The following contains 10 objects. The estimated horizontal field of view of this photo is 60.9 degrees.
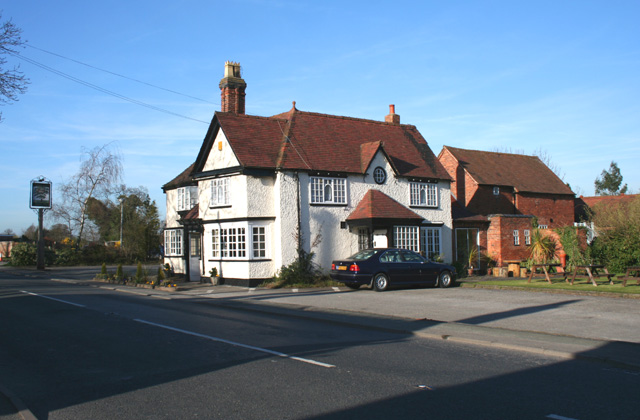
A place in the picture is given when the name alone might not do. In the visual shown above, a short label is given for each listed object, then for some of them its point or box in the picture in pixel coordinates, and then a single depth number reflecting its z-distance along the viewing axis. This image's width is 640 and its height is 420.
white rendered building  24.42
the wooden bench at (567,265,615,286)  19.41
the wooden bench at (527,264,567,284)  21.40
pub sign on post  40.53
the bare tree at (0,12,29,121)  16.20
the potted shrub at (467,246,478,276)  30.27
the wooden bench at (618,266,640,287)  18.54
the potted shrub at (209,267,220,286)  25.37
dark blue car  21.20
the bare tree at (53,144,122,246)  53.81
